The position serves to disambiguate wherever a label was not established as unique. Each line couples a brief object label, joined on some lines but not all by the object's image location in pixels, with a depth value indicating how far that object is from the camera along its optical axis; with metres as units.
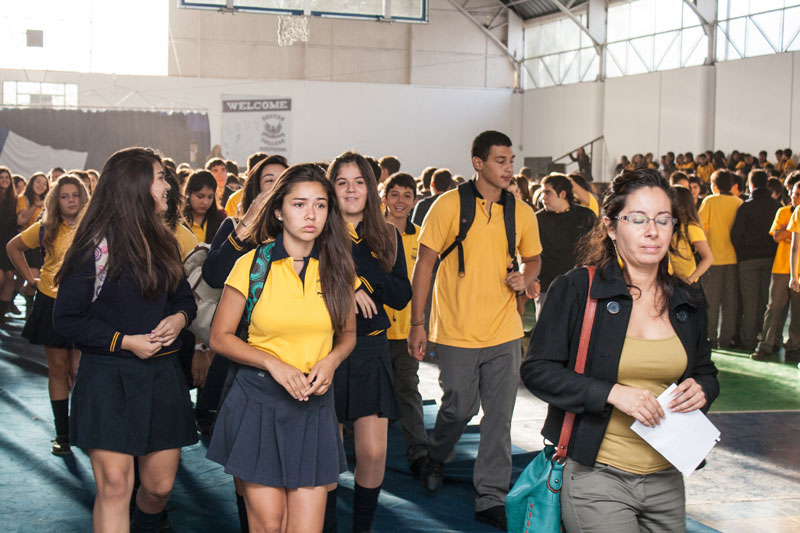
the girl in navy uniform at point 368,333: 3.87
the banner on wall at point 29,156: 22.92
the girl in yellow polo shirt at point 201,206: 5.77
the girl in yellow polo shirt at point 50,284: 5.14
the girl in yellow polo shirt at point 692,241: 6.94
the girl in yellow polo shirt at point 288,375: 2.87
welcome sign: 25.99
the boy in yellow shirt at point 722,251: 9.40
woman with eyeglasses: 2.53
